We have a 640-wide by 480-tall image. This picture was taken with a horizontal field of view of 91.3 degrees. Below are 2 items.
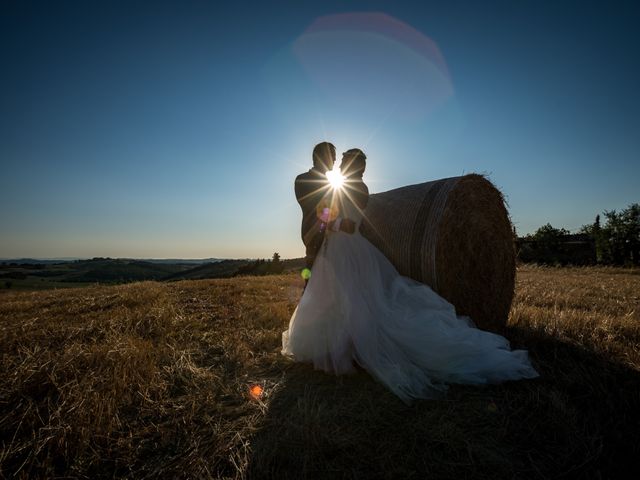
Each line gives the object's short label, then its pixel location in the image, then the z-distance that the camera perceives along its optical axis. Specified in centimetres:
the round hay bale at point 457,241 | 394
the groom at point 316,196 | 375
